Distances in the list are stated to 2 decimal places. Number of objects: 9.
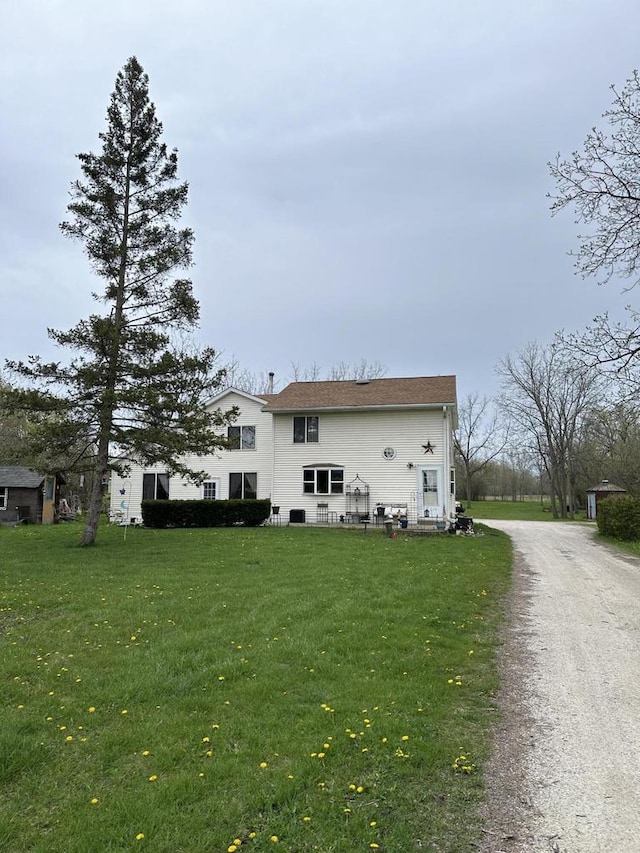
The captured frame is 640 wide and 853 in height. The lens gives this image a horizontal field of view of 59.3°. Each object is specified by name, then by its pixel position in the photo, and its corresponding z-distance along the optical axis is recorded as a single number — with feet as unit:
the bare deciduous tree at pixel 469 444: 178.81
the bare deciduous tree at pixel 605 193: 34.86
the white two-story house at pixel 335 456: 75.61
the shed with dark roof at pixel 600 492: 104.75
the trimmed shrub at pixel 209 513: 77.25
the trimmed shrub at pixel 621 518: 65.26
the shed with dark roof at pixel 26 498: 94.89
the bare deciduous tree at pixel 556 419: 136.26
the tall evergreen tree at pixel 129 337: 50.88
